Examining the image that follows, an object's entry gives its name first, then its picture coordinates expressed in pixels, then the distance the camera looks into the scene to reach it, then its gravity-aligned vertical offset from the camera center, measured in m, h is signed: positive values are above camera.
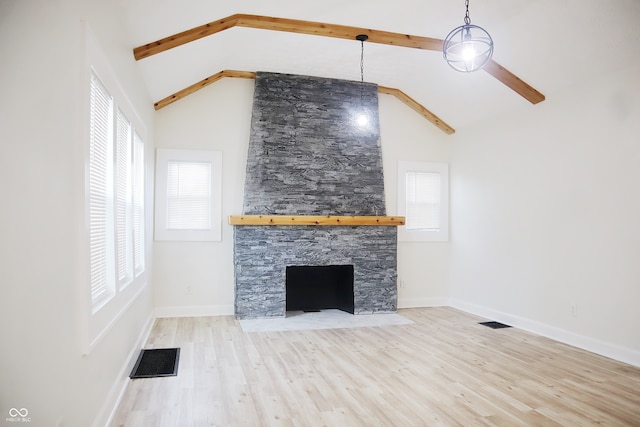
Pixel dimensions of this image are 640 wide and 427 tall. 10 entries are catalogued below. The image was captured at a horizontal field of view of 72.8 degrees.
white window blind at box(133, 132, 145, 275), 4.30 +0.14
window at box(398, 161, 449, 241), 6.66 +0.29
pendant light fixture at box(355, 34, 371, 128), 4.65 +1.75
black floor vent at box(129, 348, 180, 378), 3.63 -1.31
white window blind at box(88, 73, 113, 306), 2.53 +0.20
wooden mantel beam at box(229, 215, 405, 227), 5.55 -0.02
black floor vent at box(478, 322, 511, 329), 5.38 -1.34
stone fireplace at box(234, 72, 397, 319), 5.71 +0.37
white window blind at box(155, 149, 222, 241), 5.75 +0.31
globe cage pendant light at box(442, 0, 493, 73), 3.09 +1.28
